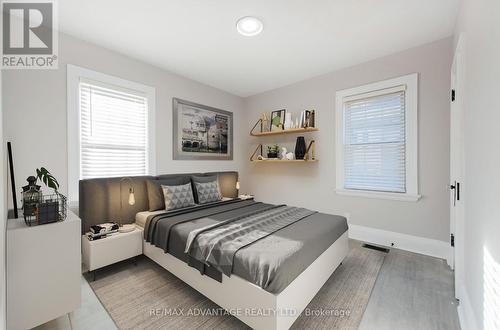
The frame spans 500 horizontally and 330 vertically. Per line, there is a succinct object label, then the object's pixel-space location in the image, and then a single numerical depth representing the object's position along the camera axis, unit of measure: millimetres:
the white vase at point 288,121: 3846
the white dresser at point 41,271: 1326
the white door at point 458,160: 1744
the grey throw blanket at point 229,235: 1564
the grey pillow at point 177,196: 2791
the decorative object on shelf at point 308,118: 3604
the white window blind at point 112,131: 2572
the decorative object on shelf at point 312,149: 3627
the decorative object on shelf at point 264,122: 4279
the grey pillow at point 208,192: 3197
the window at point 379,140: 2779
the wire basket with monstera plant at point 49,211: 1464
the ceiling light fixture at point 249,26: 2164
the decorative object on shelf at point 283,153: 3924
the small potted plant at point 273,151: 4074
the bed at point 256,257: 1351
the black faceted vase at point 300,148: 3646
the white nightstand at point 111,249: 2105
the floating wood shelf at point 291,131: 3549
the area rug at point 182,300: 1576
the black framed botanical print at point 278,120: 3979
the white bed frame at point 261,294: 1317
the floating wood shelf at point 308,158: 3562
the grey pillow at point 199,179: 3238
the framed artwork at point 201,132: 3504
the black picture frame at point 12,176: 1646
